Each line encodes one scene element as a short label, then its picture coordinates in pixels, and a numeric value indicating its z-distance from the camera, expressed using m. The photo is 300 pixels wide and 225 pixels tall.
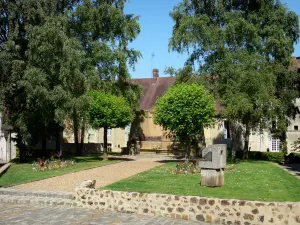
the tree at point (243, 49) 22.14
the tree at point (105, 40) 27.56
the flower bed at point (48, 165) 19.36
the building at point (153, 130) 33.53
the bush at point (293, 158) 26.92
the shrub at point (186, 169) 17.66
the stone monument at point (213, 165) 13.27
